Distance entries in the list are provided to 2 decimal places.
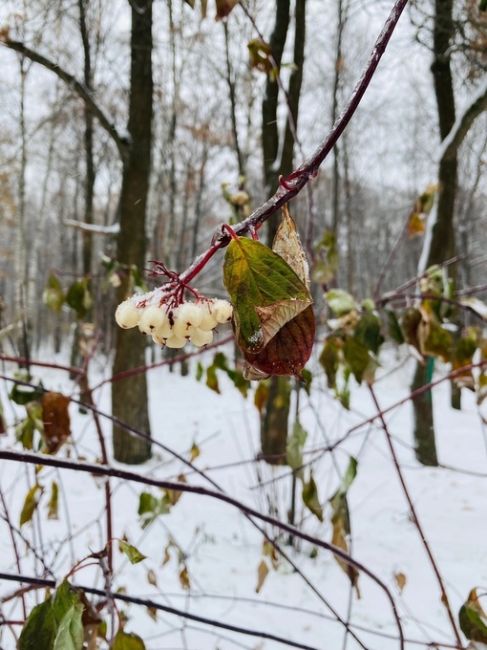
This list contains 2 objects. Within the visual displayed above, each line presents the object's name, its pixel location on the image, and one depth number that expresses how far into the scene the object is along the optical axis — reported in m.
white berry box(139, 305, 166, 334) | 0.31
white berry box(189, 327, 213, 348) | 0.33
